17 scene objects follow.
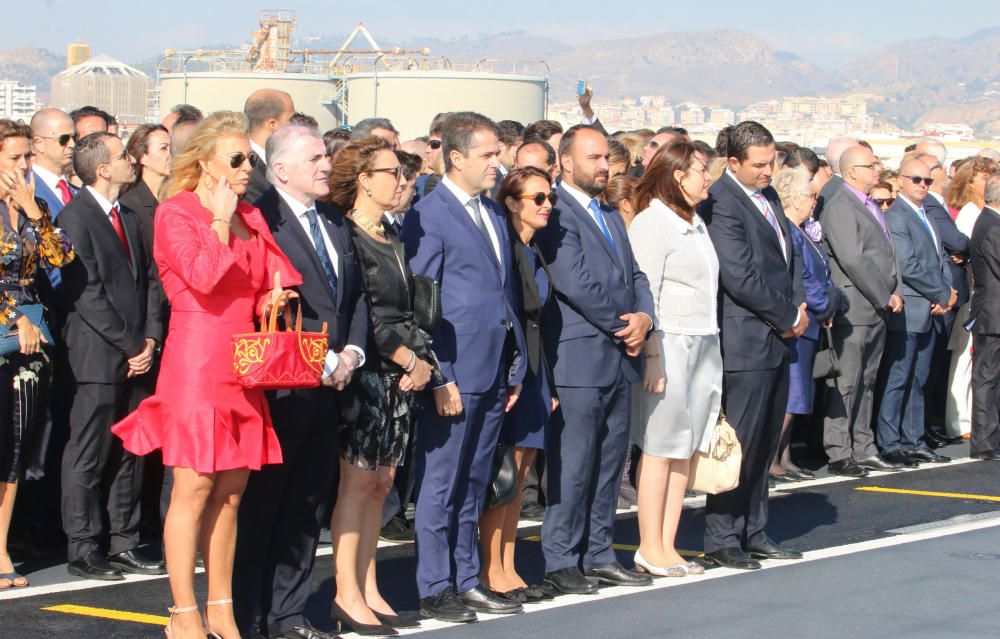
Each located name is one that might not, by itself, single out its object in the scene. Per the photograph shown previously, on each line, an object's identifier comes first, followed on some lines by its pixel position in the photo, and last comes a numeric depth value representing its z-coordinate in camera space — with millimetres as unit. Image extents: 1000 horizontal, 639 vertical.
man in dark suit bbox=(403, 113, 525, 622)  6238
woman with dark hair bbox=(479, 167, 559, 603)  6594
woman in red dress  5219
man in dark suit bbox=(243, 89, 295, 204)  8031
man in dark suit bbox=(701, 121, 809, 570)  7434
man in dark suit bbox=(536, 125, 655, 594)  6781
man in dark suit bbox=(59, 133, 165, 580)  7066
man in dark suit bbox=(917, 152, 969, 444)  11734
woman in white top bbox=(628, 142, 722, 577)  7191
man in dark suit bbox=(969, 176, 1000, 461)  11250
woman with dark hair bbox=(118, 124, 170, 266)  7488
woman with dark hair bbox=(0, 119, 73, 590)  6645
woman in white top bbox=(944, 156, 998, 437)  12125
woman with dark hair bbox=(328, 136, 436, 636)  5961
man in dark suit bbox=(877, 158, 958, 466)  10961
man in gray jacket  10414
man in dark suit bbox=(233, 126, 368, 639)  5617
